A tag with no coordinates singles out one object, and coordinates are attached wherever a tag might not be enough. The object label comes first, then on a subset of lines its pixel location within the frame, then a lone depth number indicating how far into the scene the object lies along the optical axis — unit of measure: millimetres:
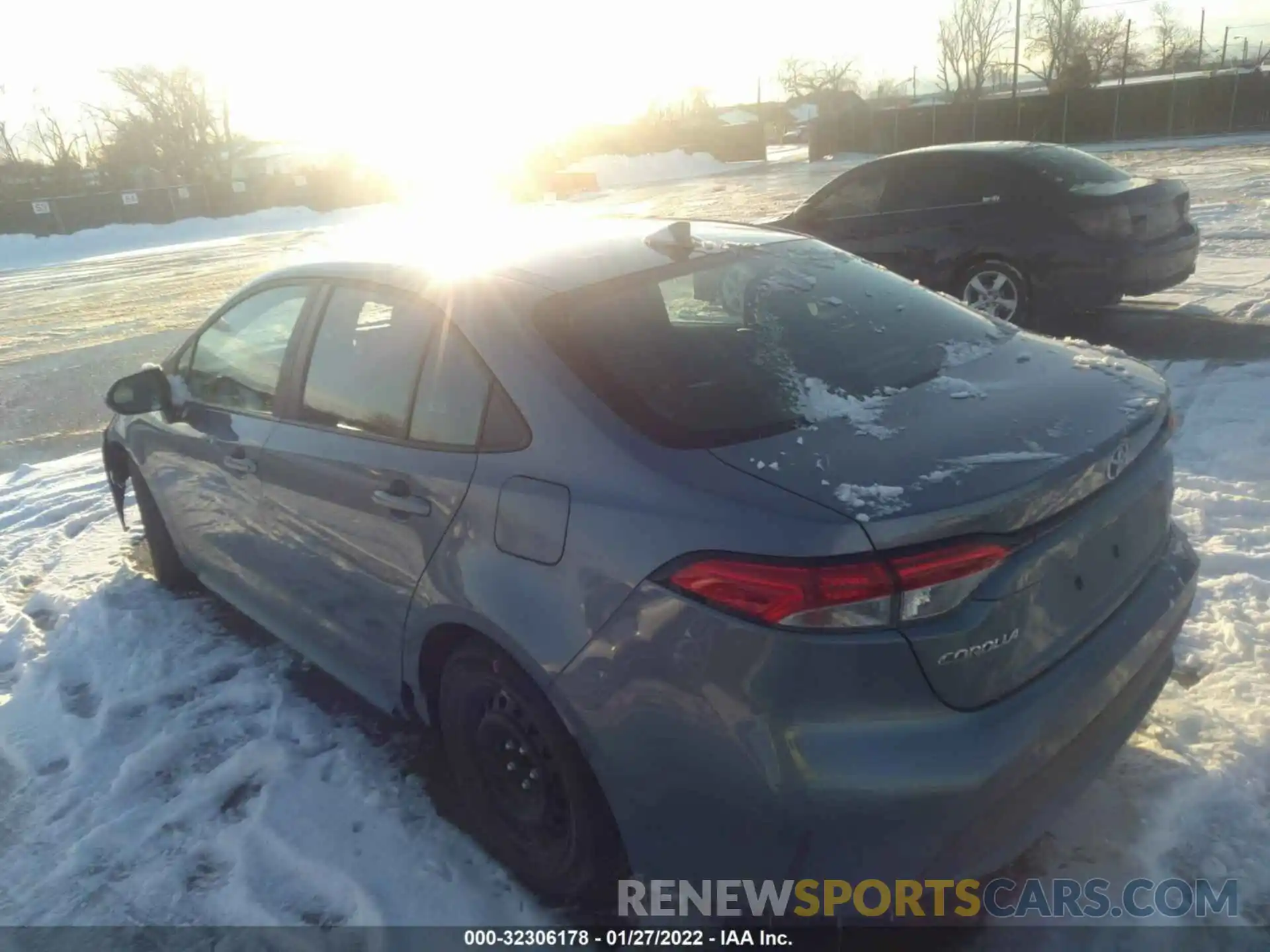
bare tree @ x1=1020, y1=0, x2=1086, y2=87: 53562
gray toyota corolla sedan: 1909
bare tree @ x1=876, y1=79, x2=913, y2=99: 57531
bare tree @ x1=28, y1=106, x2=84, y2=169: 49281
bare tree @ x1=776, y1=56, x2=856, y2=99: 75188
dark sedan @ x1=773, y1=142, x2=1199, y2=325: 7312
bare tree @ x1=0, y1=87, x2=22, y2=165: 48250
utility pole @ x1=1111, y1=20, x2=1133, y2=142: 31375
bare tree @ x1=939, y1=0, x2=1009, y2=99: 59188
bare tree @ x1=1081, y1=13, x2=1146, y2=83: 43438
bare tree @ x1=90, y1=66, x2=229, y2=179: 45406
